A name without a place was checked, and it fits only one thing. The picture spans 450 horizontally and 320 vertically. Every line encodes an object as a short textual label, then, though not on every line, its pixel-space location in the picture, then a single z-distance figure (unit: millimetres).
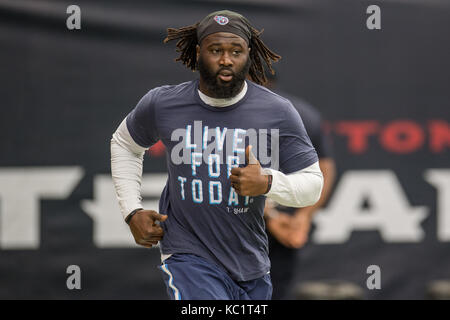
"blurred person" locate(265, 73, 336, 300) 9211
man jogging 6105
